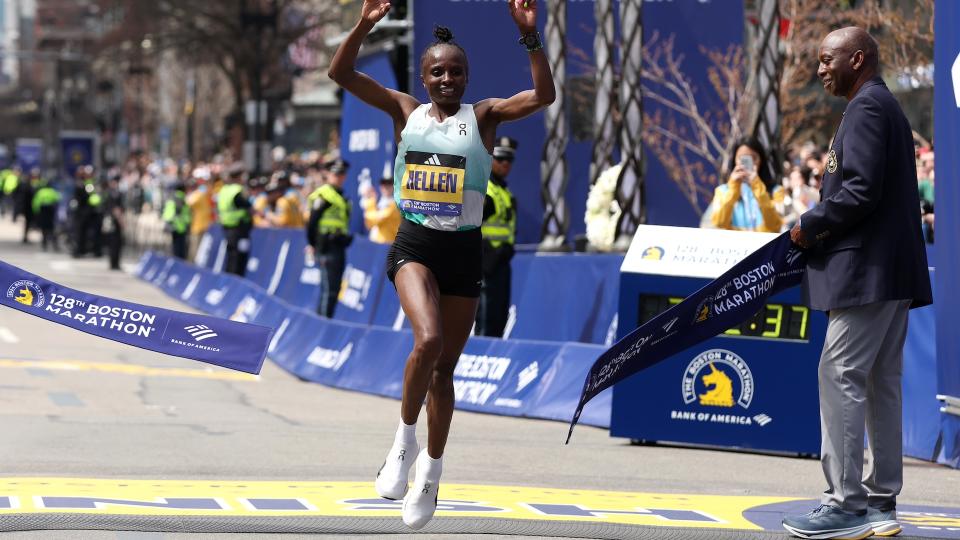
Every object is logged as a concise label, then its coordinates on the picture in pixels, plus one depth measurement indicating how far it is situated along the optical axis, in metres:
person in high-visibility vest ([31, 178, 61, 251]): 43.81
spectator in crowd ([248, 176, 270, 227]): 28.97
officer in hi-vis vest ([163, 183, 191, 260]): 33.75
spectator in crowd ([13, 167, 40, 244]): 46.97
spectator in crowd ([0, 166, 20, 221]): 56.28
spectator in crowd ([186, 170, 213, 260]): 32.47
